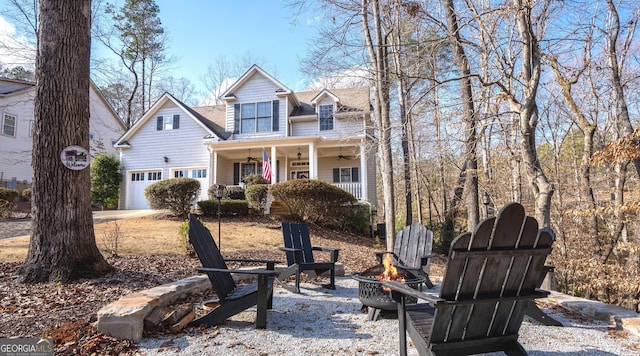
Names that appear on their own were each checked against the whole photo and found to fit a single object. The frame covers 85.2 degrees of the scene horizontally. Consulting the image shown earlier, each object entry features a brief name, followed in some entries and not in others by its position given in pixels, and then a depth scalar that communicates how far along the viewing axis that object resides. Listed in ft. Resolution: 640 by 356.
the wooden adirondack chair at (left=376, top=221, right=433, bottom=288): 13.96
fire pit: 9.86
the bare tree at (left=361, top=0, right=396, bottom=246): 25.67
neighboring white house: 53.67
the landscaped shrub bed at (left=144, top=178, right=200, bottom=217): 35.24
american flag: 42.09
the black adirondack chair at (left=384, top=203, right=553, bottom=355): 5.88
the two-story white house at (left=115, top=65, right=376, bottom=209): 49.34
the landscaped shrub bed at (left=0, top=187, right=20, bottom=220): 33.23
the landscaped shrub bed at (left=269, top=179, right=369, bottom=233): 35.06
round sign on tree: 13.66
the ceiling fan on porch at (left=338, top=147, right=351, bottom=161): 49.85
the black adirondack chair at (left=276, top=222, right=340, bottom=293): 14.38
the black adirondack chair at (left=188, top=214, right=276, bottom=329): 9.34
